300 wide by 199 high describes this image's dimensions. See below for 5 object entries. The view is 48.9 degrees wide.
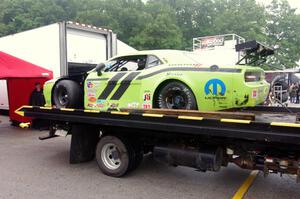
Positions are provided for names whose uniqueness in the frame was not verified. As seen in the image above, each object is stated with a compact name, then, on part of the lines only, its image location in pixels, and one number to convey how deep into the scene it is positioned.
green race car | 5.04
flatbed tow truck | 4.06
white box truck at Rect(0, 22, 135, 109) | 9.77
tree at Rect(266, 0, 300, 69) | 48.62
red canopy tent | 9.73
